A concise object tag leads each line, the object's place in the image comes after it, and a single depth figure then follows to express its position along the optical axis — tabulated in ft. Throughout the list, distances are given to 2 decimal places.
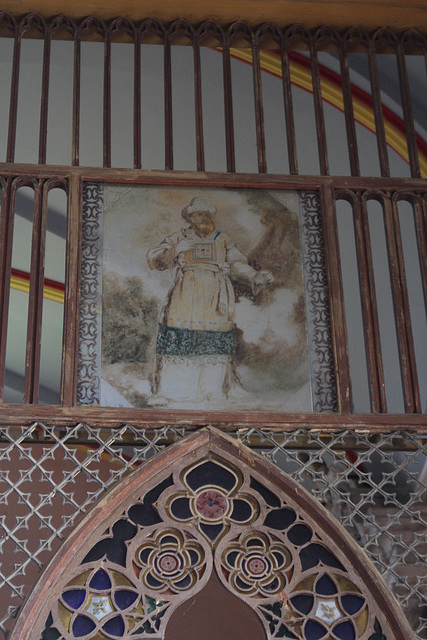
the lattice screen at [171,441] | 18.43
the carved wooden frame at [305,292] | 19.83
